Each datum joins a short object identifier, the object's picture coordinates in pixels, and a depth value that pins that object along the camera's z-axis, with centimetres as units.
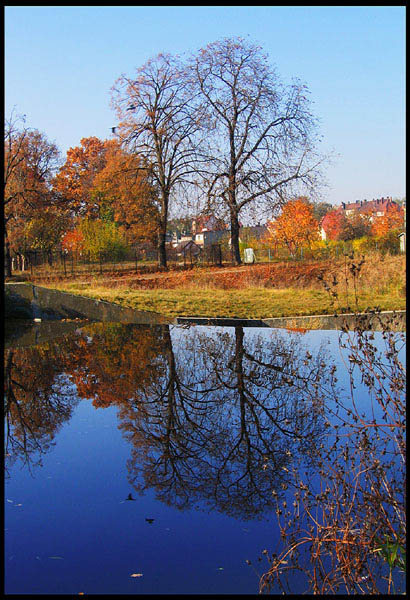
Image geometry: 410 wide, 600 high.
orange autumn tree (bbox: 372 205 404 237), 5550
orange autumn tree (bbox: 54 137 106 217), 4541
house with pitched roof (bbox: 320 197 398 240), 10069
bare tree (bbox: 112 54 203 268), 3047
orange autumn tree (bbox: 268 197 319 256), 4294
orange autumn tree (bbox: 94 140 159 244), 3073
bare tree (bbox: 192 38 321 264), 2977
